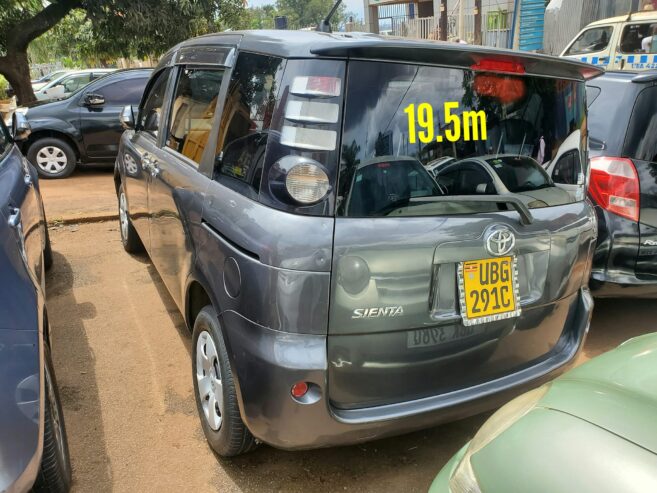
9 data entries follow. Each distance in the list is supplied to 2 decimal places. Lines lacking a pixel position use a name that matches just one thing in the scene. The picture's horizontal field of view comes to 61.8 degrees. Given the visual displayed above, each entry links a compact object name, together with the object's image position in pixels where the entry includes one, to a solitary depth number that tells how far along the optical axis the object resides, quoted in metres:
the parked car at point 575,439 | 1.22
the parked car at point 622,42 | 10.30
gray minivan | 1.94
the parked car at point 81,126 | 8.22
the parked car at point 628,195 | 3.37
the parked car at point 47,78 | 20.99
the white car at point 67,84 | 13.72
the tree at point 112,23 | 11.76
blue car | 1.65
